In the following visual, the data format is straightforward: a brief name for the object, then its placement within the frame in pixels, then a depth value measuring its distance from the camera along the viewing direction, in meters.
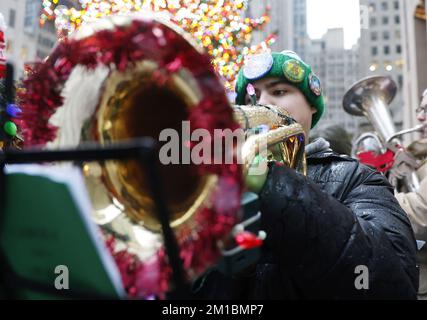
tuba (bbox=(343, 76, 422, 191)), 1.79
